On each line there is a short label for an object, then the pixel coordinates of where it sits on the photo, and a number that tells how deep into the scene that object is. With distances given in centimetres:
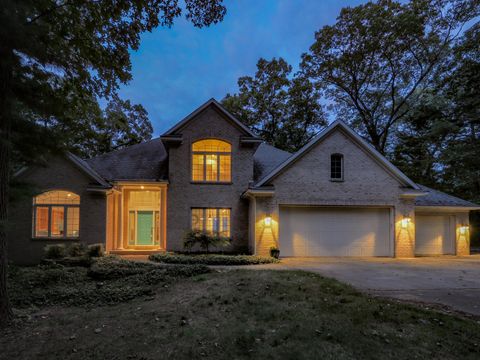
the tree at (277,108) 2752
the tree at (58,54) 511
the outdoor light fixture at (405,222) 1341
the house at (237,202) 1236
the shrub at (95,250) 1120
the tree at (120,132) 2411
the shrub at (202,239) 1262
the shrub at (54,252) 1109
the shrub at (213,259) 1119
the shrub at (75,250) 1124
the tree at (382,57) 1980
